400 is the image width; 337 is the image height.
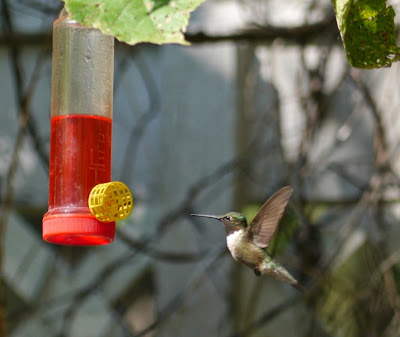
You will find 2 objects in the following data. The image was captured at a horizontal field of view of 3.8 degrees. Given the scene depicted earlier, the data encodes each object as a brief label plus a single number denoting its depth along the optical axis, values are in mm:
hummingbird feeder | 4239
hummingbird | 4366
